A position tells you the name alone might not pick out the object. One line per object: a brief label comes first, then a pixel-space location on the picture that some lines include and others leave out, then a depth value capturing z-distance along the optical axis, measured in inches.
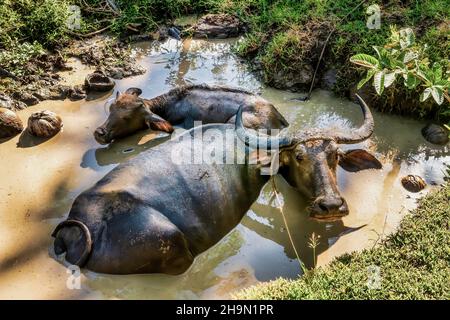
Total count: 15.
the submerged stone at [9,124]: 206.7
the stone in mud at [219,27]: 296.8
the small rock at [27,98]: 232.5
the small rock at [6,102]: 222.7
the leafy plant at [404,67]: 144.1
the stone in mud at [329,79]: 248.1
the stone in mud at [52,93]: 237.1
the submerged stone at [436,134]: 210.2
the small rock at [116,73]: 257.5
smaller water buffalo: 210.1
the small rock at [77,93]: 238.2
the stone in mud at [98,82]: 241.9
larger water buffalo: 141.2
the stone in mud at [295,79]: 249.9
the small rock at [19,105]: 228.5
